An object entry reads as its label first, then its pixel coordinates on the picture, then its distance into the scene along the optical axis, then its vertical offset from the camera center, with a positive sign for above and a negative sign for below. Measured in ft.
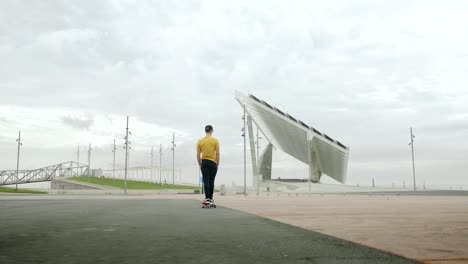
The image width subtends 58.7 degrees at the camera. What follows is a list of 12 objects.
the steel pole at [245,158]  121.58 +5.54
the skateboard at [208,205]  31.53 -2.12
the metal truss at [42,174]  269.62 +2.68
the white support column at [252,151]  180.34 +11.33
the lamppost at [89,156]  329.93 +17.11
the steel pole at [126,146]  149.69 +11.36
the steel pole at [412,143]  167.32 +13.41
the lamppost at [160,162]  294.46 +10.91
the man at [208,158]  30.86 +1.40
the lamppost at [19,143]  192.09 +16.41
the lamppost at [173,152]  257.92 +15.35
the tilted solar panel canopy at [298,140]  162.81 +16.11
